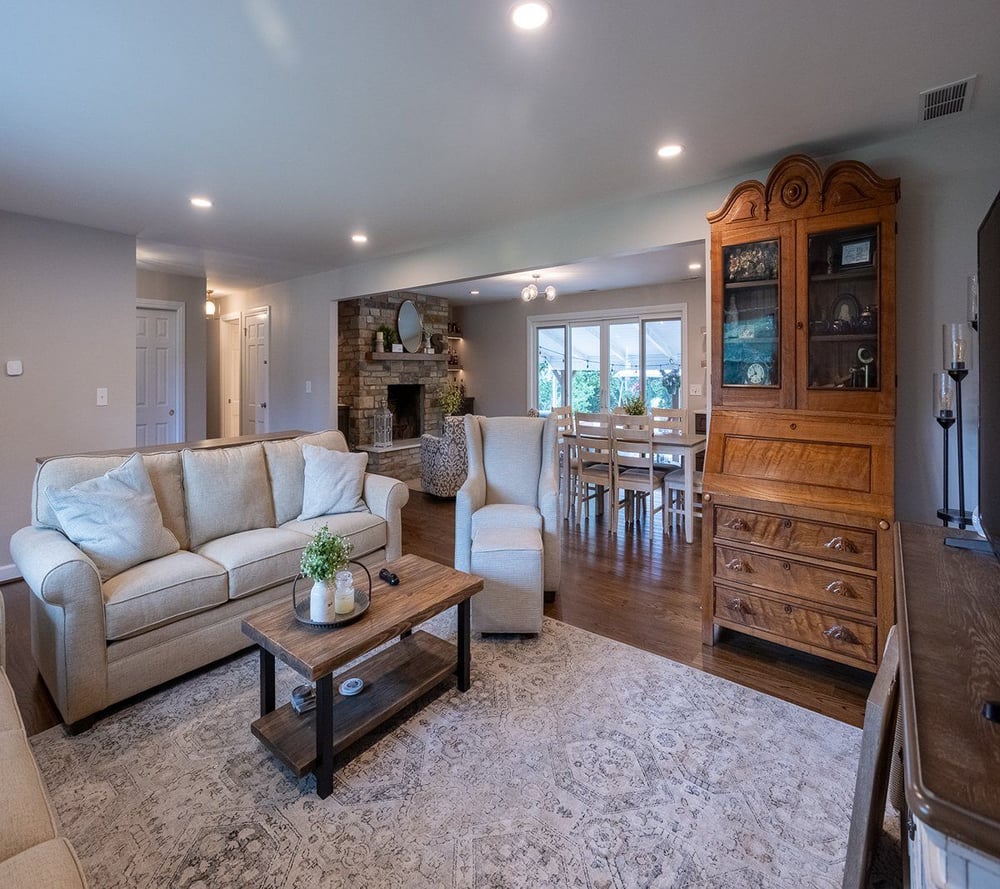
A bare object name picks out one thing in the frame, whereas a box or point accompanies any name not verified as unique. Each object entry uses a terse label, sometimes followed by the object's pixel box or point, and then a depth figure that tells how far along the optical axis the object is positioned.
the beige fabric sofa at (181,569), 1.99
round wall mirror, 6.88
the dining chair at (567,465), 5.07
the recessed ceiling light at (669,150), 2.62
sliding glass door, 6.93
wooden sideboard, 0.63
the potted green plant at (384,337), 6.52
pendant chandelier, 5.48
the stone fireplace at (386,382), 6.47
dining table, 4.35
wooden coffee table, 1.69
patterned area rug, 1.46
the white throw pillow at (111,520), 2.28
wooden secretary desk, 2.29
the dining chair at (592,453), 4.76
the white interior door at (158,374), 5.35
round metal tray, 1.86
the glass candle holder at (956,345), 2.14
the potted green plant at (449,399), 7.48
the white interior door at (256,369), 6.49
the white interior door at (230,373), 7.08
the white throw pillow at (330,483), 3.25
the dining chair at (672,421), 4.57
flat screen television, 1.32
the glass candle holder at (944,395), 2.25
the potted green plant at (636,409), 5.05
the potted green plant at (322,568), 1.88
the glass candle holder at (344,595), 1.92
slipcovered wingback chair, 3.13
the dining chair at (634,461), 4.52
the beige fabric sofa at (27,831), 0.92
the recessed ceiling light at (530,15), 1.63
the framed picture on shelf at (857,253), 2.44
